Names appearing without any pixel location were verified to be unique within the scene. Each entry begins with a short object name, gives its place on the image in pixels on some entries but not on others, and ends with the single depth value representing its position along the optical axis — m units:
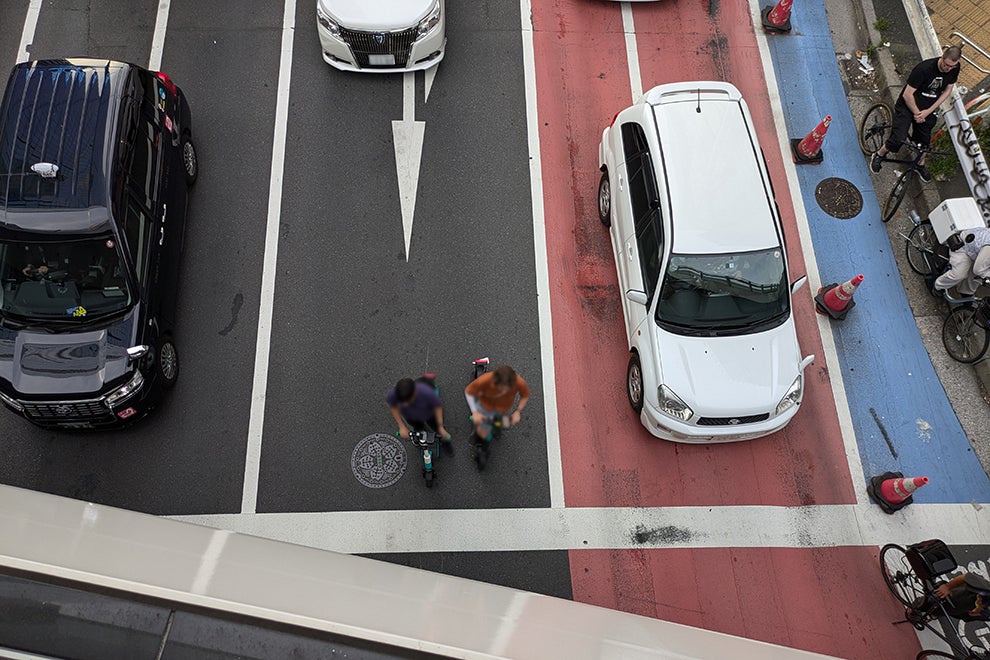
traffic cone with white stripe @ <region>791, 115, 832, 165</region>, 9.34
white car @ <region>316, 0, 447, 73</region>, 9.16
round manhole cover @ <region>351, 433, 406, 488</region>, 7.77
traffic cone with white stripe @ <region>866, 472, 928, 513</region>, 7.52
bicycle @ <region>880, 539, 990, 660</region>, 6.90
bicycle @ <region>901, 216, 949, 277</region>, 8.70
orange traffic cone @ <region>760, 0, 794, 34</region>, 10.33
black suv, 7.13
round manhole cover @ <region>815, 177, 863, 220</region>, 9.48
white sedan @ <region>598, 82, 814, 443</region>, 7.45
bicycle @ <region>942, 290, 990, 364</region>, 8.42
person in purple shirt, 6.13
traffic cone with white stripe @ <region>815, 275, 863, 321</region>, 8.42
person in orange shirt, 6.20
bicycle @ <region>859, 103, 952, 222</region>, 9.14
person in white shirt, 8.03
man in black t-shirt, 8.49
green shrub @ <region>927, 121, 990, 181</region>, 9.38
